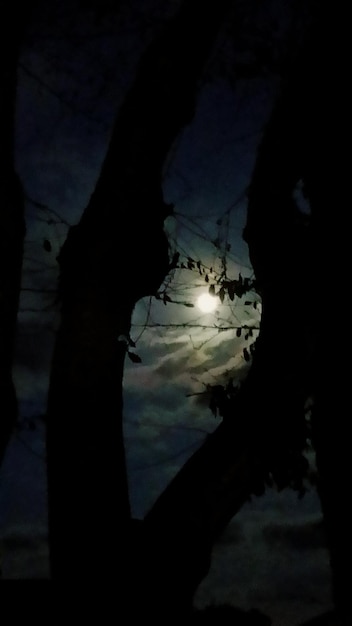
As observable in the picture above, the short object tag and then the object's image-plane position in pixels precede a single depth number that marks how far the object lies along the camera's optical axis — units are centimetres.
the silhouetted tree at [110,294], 335
